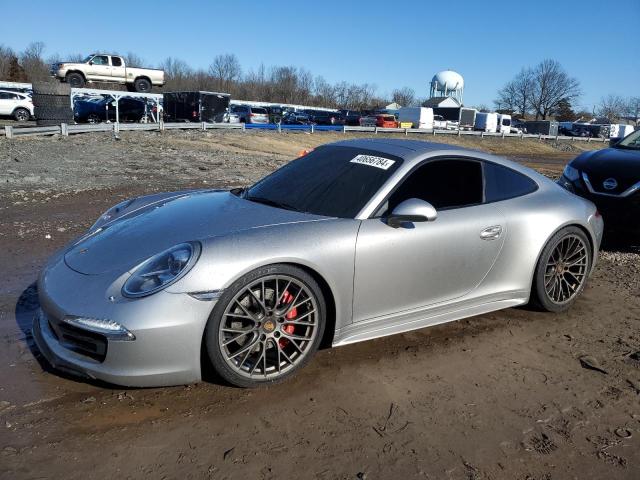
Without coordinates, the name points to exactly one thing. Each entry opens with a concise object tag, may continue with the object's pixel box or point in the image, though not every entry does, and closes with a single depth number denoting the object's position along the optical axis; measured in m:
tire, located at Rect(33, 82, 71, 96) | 21.45
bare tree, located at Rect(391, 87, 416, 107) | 117.62
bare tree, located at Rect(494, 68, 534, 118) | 114.06
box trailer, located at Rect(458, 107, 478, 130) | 66.19
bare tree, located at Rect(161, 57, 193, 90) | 86.19
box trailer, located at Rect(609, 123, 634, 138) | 72.22
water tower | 93.12
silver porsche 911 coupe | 2.77
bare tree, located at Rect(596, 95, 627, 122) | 131.38
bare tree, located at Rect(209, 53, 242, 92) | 94.93
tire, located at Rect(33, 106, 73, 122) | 21.41
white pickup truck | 29.27
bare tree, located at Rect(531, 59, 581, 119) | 110.19
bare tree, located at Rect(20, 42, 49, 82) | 70.38
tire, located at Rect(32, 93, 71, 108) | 21.36
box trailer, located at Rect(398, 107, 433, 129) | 53.12
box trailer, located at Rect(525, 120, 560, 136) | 62.34
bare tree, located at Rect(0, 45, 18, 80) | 65.44
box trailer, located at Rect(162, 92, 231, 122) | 30.83
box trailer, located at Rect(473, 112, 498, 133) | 61.38
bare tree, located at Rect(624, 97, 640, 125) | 125.44
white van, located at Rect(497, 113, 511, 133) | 60.84
